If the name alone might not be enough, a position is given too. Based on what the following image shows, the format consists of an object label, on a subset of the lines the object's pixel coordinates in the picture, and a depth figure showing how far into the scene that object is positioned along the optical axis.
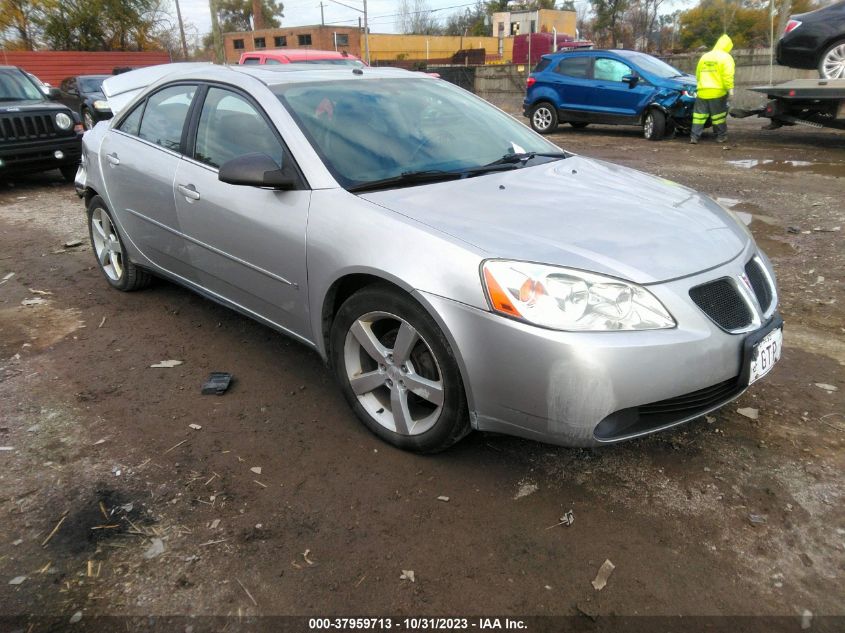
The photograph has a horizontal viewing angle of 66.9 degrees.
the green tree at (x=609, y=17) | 46.84
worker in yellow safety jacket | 11.15
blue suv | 12.62
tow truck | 10.04
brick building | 59.16
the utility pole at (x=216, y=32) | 28.76
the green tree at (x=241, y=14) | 76.44
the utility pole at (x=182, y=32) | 49.28
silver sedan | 2.34
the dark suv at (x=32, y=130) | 9.25
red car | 12.84
